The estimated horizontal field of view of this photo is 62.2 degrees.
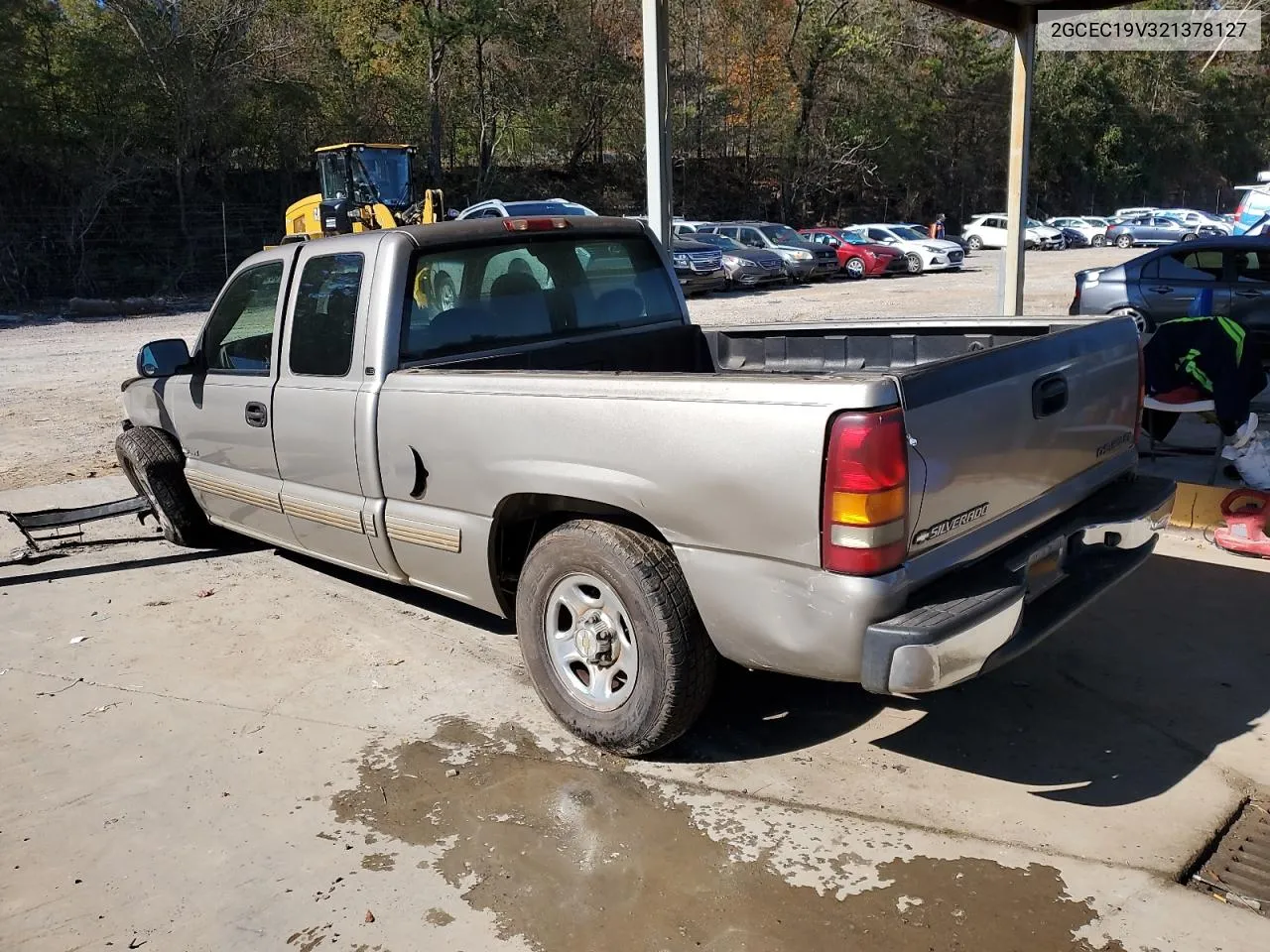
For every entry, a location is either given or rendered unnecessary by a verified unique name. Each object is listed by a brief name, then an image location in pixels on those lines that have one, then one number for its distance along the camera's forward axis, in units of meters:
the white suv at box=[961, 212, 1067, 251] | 41.34
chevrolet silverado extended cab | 2.97
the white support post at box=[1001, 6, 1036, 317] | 8.87
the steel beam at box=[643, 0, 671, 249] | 7.00
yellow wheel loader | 23.89
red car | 30.52
